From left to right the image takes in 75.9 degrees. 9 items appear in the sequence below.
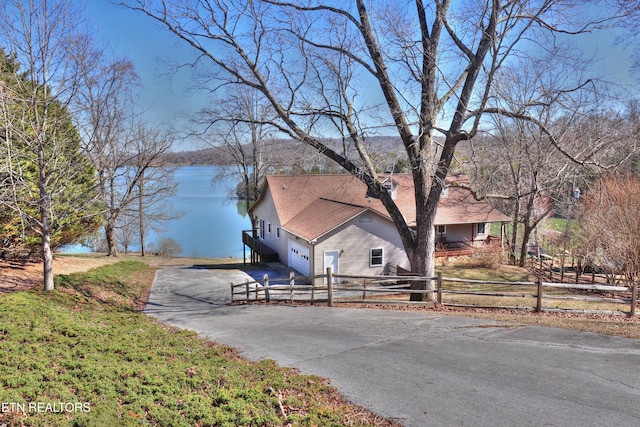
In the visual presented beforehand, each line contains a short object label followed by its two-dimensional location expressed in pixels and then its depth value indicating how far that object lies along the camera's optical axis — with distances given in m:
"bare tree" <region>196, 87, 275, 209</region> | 31.79
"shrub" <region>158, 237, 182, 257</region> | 42.73
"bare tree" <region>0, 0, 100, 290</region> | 9.74
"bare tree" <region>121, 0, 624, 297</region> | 11.64
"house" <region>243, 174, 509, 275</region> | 21.61
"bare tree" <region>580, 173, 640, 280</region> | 17.50
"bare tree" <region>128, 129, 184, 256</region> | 26.36
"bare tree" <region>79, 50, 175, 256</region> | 23.63
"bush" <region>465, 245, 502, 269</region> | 25.27
